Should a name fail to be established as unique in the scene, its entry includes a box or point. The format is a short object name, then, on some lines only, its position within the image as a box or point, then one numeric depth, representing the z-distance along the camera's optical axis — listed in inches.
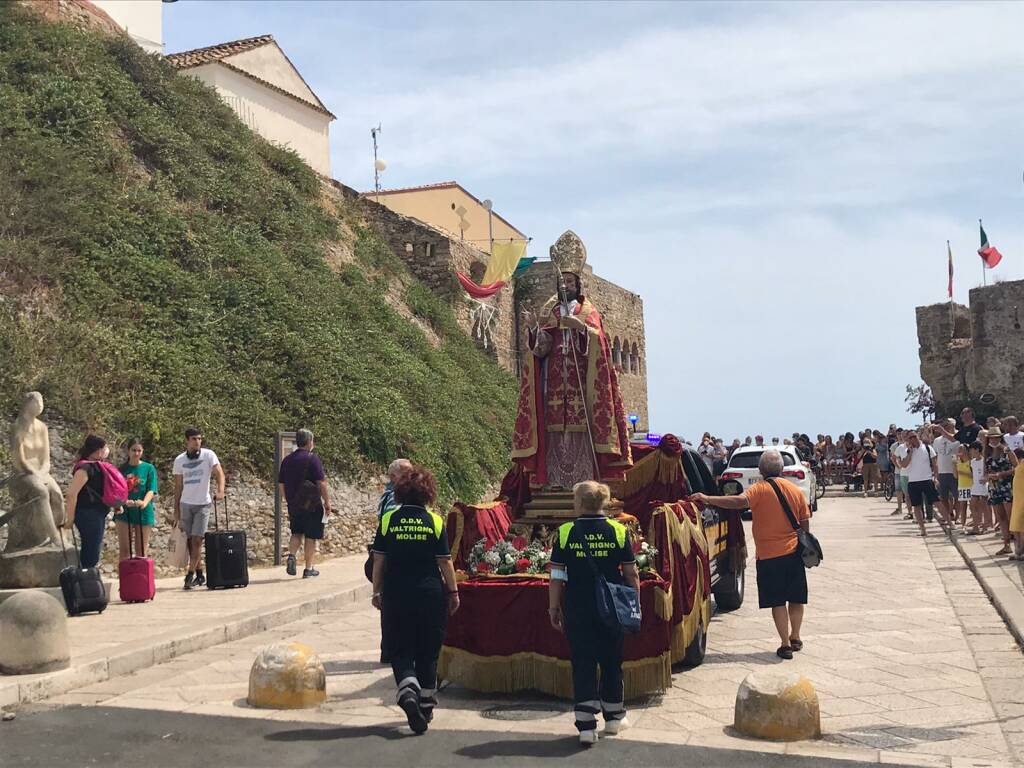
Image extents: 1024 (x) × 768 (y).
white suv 852.6
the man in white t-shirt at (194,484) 494.6
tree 1542.8
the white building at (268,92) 1189.1
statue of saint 319.9
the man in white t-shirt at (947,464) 661.9
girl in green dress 480.7
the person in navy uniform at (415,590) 241.3
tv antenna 1744.6
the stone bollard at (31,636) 288.7
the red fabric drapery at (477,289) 1227.9
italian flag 1441.9
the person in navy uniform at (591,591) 234.1
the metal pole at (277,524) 605.6
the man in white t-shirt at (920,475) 679.7
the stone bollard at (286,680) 264.4
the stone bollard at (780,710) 225.8
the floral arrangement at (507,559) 291.3
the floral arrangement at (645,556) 278.4
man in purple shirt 514.3
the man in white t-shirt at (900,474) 785.6
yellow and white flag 1270.9
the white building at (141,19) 1150.3
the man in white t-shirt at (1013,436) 552.7
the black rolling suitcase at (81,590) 400.8
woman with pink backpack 434.9
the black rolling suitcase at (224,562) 501.0
